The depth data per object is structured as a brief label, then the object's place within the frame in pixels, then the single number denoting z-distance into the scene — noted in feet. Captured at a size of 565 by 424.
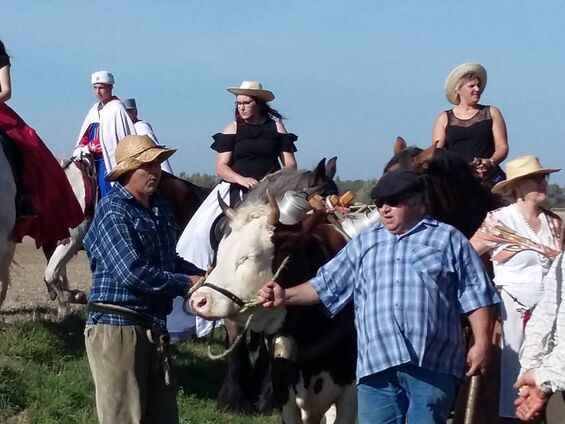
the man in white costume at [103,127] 38.14
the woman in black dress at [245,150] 30.37
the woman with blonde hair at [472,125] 27.63
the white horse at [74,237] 36.68
